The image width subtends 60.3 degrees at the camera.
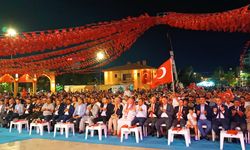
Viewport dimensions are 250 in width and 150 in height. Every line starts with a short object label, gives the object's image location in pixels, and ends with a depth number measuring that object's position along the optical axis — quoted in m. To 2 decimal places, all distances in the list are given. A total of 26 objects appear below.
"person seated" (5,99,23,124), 10.60
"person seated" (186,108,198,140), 7.02
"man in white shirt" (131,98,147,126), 7.81
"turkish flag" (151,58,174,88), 8.77
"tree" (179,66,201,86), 36.34
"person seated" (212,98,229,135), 6.67
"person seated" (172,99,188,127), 7.22
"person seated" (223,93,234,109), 7.14
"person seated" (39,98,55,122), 9.65
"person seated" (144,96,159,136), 7.75
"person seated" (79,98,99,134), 8.58
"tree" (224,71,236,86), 61.00
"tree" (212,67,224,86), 63.48
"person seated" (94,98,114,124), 8.51
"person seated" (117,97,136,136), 7.87
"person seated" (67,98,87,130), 8.87
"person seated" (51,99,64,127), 9.49
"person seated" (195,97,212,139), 6.94
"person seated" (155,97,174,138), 7.40
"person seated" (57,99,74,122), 9.16
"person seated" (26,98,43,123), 10.16
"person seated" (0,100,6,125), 10.99
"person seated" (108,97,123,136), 8.21
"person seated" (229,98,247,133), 6.49
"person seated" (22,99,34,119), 10.53
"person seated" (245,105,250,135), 6.39
